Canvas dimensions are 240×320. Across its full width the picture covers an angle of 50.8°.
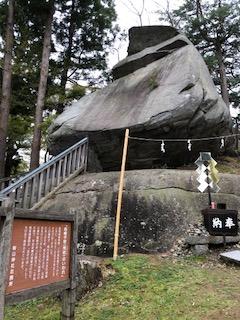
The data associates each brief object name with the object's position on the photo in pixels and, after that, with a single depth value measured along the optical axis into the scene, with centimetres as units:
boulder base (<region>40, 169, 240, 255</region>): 511
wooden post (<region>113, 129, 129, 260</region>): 468
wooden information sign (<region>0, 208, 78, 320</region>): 228
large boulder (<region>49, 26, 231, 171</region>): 635
